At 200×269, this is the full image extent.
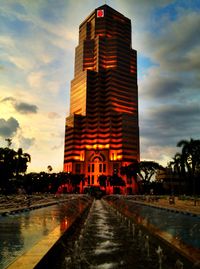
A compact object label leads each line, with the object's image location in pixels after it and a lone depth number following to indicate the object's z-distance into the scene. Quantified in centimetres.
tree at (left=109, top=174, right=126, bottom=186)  10122
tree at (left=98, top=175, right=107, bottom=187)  10891
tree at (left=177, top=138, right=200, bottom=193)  4201
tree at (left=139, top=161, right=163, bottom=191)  7937
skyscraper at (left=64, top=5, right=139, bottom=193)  12108
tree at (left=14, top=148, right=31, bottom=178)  5040
